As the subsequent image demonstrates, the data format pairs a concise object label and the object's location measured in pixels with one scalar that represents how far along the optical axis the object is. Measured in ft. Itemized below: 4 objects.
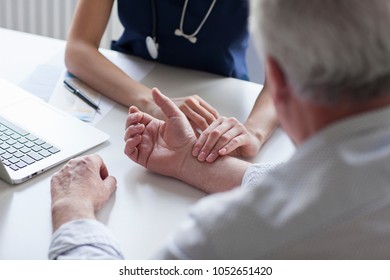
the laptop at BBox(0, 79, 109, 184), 5.71
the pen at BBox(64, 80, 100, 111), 6.46
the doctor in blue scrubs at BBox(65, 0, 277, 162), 6.75
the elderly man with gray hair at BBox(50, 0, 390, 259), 4.27
